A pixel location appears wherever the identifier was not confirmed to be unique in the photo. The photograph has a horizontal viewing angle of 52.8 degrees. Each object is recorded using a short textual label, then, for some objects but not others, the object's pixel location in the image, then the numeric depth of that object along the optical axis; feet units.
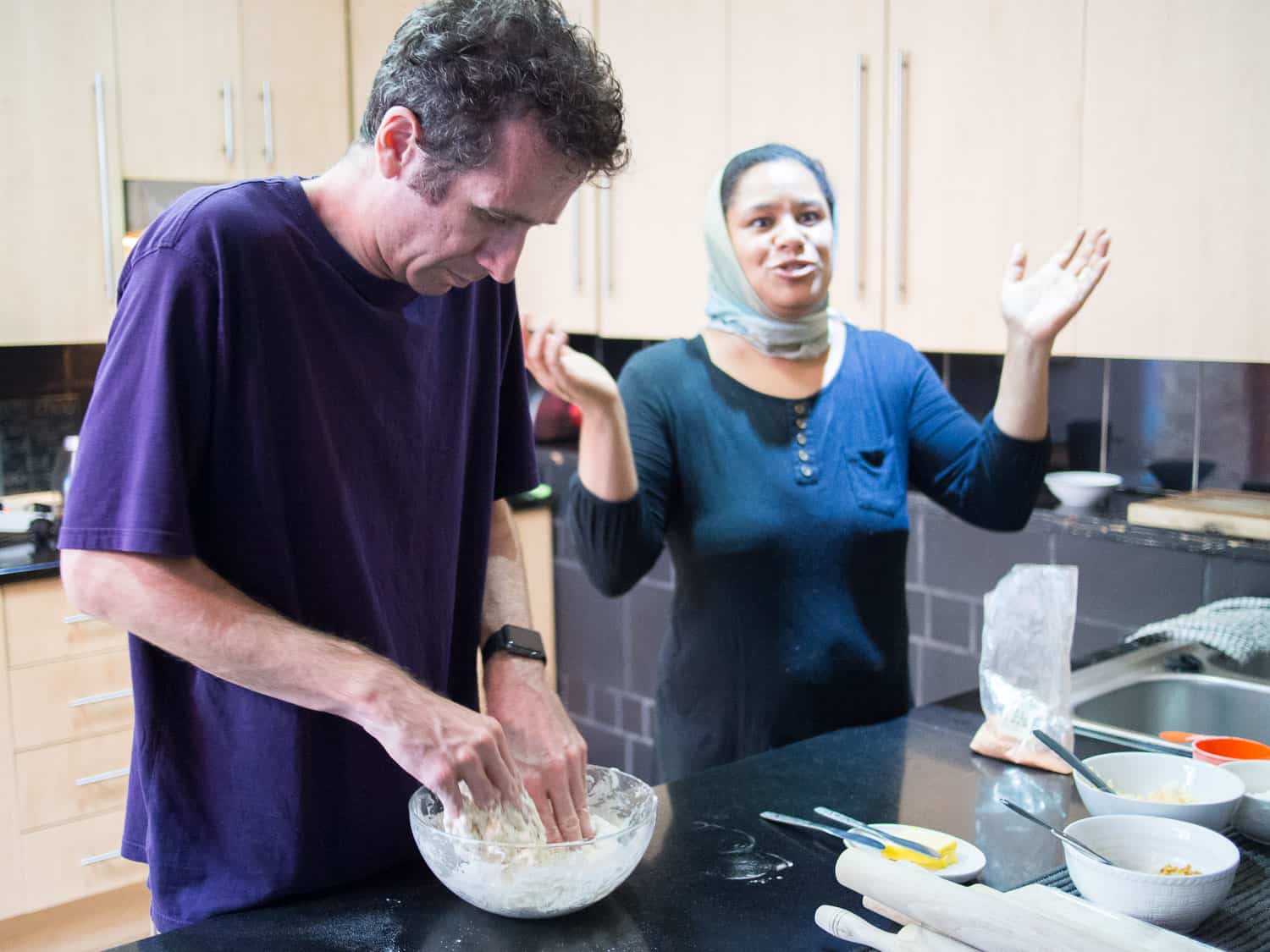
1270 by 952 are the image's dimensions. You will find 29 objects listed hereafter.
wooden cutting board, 6.84
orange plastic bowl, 4.68
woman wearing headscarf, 5.71
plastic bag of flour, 4.91
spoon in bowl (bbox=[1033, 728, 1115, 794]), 4.26
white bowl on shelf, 7.80
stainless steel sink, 5.72
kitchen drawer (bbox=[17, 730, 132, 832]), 8.66
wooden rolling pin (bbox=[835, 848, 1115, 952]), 3.10
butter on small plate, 3.84
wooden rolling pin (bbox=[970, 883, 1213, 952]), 3.10
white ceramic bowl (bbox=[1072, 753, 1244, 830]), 3.97
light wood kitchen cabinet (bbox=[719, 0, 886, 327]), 7.91
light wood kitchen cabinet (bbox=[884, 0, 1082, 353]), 7.05
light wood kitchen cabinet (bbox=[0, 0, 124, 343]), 9.37
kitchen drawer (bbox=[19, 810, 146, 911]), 8.69
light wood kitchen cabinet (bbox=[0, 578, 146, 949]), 8.57
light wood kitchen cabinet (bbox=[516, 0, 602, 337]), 10.07
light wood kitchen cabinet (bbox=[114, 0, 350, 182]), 9.94
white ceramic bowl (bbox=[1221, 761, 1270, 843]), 4.12
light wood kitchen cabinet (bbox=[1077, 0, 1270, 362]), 6.28
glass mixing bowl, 3.49
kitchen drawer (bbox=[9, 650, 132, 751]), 8.61
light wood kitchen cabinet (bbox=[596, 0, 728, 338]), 9.07
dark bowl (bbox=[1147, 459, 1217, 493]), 7.70
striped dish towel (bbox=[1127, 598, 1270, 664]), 6.02
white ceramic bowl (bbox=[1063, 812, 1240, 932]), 3.43
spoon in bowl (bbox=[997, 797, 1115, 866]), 3.61
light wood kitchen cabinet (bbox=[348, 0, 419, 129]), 10.91
